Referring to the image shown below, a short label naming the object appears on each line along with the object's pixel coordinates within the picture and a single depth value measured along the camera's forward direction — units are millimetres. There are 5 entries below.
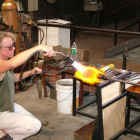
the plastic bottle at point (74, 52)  4633
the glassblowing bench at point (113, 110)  3246
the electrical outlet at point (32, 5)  7957
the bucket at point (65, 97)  4483
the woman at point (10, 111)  3084
